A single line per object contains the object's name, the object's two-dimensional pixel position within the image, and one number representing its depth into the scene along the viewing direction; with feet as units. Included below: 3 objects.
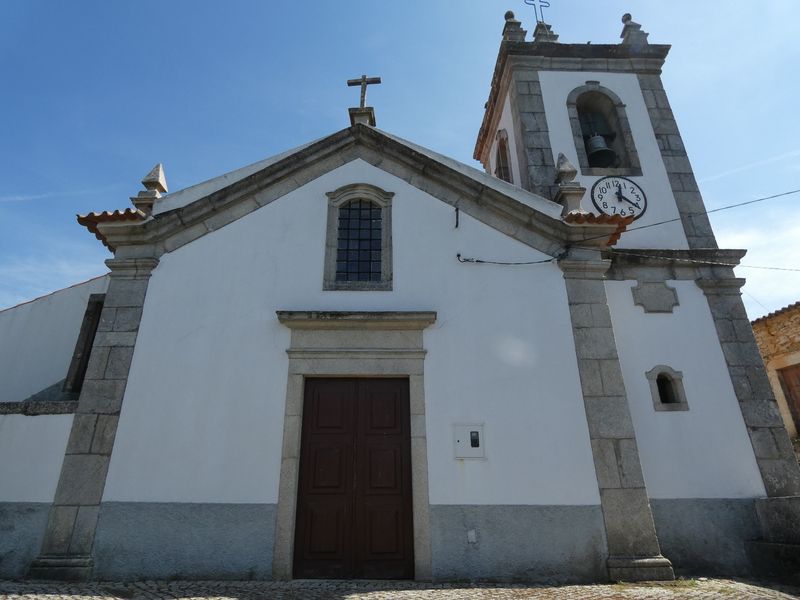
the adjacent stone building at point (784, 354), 42.70
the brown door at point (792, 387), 42.88
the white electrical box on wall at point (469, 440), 20.18
